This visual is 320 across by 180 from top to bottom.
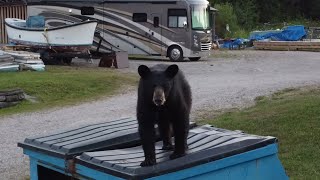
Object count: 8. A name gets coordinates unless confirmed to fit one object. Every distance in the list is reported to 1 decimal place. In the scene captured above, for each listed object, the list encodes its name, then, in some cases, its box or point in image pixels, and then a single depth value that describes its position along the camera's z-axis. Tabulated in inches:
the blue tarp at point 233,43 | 1694.1
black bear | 172.7
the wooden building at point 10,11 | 1221.1
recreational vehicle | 1154.0
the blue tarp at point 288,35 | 1747.0
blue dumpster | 184.1
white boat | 1014.4
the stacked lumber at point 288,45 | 1539.7
